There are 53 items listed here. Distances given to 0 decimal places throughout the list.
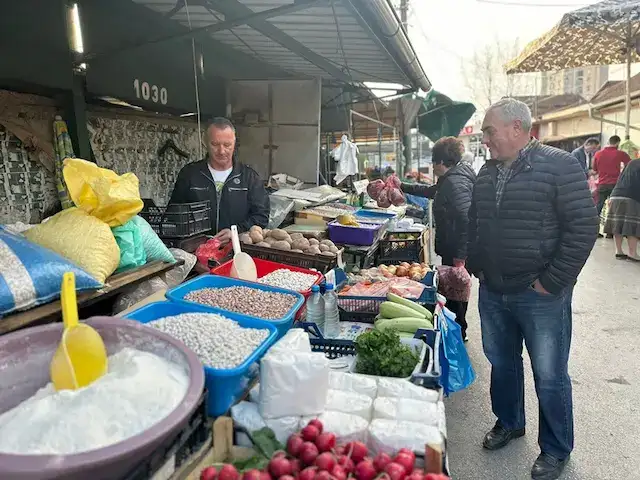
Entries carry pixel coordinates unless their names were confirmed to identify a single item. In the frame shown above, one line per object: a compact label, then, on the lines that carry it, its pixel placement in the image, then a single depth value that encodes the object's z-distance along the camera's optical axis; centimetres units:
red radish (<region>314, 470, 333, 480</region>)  138
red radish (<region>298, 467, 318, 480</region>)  140
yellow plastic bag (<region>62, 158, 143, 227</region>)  231
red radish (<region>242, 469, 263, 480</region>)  140
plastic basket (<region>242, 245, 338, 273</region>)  351
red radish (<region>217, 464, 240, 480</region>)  143
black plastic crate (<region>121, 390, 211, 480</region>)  129
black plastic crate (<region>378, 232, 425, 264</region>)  500
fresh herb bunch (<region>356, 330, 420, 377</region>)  212
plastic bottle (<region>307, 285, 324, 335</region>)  263
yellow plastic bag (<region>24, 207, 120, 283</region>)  217
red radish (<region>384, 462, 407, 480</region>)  143
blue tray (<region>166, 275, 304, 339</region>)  212
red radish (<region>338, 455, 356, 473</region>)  148
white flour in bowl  119
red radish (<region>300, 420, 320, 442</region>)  156
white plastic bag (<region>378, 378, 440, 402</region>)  188
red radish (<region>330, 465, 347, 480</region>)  141
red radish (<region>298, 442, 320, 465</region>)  149
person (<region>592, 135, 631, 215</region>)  1018
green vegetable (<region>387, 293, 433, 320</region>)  287
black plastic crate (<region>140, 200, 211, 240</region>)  323
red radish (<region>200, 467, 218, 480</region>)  144
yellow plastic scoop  141
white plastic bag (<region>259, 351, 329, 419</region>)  163
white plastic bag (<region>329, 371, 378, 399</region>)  191
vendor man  375
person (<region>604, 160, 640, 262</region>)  816
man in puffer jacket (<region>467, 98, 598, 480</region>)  254
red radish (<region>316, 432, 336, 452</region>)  153
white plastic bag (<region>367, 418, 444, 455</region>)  160
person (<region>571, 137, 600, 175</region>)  1240
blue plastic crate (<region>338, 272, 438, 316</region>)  298
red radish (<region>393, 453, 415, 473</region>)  149
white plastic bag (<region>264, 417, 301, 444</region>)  166
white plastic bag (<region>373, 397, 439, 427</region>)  174
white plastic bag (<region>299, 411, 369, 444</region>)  164
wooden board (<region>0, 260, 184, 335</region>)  180
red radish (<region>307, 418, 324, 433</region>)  160
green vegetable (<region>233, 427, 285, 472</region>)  156
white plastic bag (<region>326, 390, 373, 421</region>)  177
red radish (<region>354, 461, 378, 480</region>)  146
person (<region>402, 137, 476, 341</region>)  435
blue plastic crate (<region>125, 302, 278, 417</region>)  163
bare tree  3950
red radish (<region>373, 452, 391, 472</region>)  149
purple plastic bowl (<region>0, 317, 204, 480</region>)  109
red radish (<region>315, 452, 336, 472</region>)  143
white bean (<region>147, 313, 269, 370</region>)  170
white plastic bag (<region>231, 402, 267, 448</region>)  166
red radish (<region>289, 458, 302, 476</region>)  147
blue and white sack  180
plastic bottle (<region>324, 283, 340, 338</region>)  268
